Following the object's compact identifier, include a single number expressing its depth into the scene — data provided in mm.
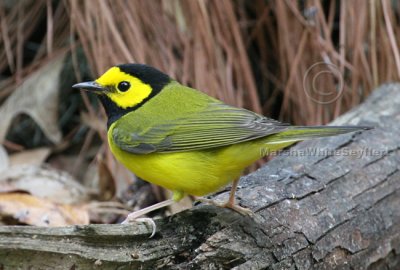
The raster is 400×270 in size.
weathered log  4523
